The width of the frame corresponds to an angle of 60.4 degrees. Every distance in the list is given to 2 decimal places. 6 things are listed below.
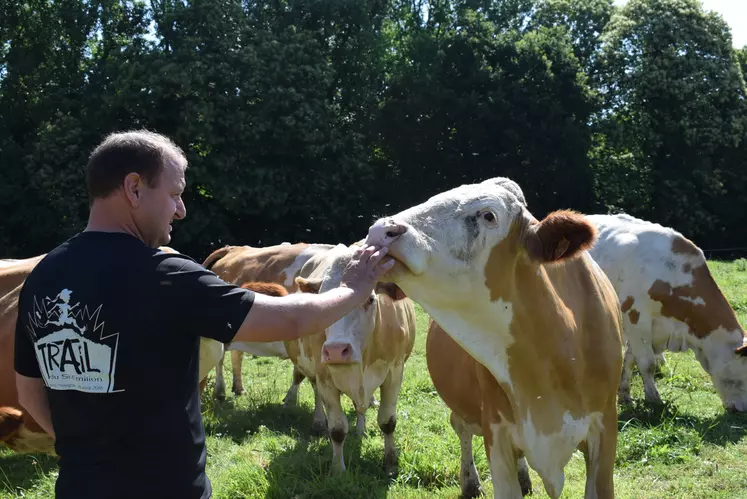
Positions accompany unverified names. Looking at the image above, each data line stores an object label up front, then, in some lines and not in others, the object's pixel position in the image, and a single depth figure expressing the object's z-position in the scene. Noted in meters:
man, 1.92
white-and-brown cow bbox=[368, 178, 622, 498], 2.67
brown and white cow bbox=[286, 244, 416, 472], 4.97
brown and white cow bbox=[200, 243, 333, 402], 8.10
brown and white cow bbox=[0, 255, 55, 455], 3.49
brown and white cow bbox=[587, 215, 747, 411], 7.41
